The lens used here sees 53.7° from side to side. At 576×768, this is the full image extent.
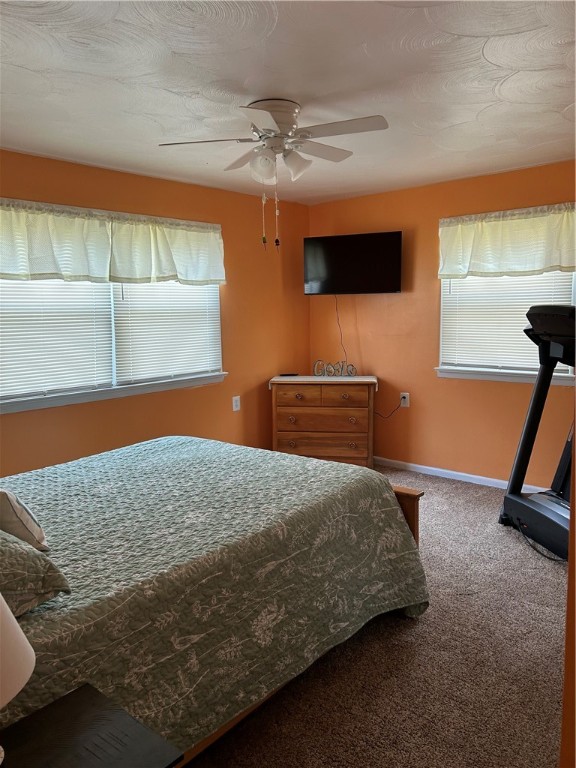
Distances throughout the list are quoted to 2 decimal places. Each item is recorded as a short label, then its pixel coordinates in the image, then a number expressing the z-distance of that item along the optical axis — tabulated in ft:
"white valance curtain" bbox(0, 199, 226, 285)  11.12
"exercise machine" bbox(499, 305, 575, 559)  10.64
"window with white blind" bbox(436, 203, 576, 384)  13.16
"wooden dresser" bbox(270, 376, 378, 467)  15.46
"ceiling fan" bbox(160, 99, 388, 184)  8.14
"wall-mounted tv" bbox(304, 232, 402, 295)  15.56
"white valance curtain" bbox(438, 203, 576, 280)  12.96
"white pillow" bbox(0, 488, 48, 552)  5.75
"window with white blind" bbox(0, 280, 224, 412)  11.31
